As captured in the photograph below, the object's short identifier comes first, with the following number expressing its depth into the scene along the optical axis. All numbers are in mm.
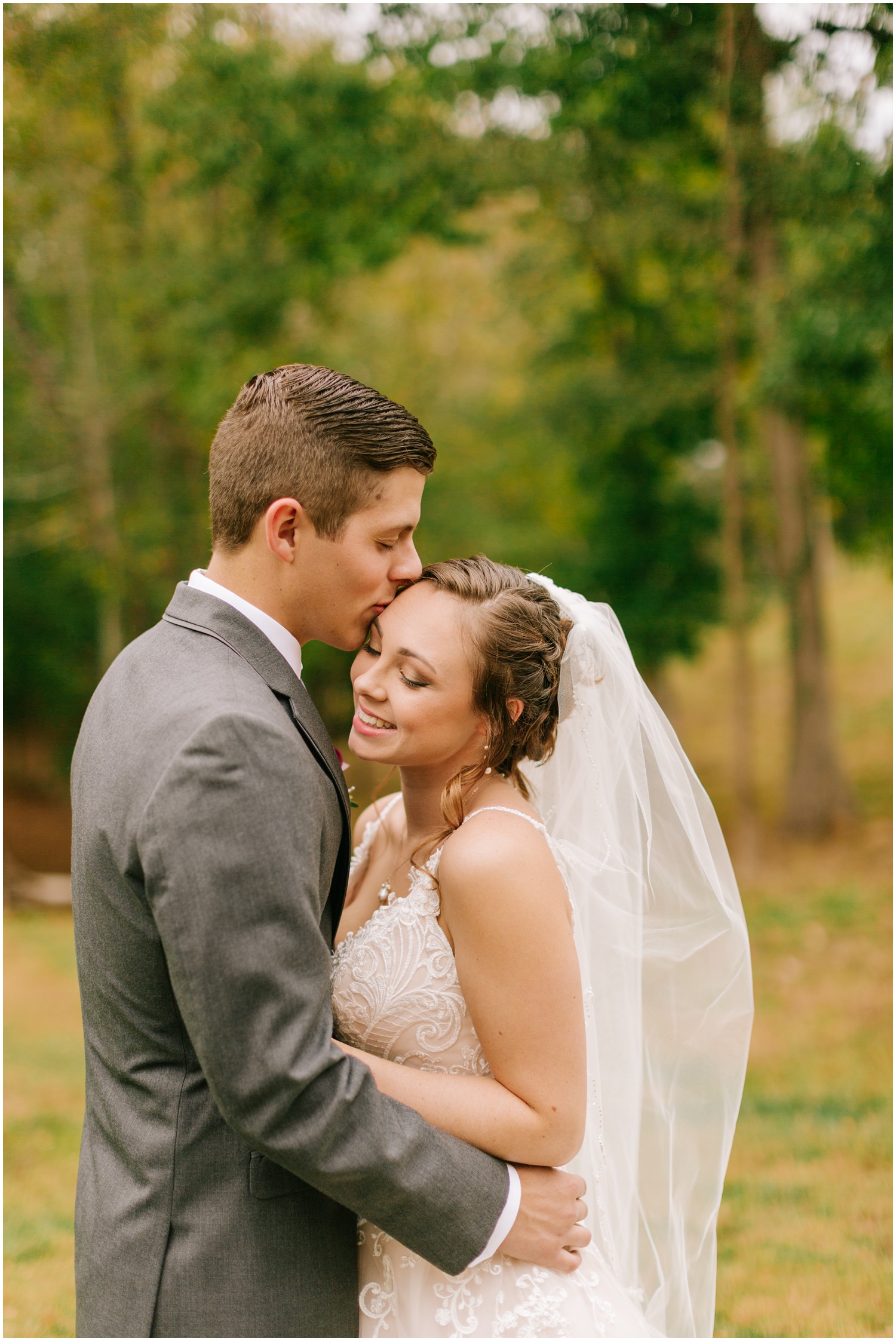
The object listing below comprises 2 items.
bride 2078
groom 1664
